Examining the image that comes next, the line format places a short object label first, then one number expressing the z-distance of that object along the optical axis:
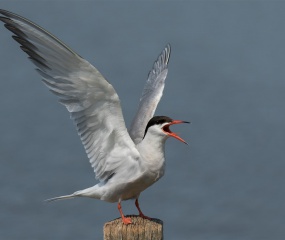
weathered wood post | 8.43
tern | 9.48
